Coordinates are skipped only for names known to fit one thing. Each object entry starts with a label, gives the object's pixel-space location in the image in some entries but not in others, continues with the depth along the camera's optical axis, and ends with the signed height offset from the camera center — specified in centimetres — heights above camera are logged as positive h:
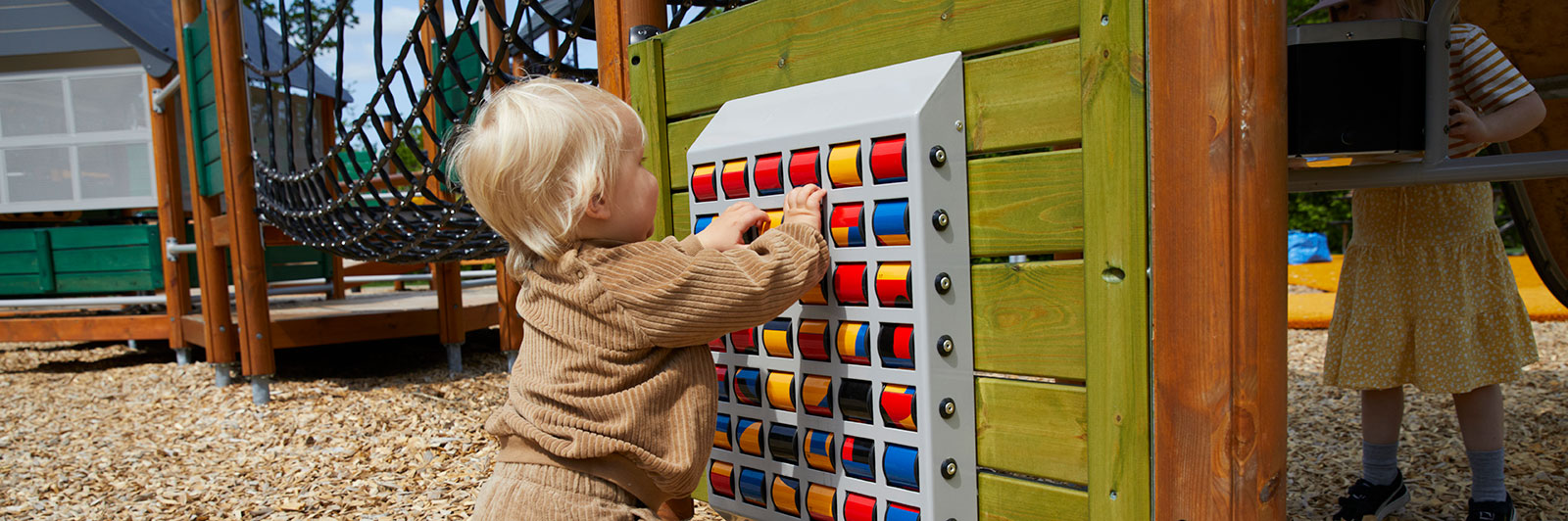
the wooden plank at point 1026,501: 127 -40
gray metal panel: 129 -5
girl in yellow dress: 207 -29
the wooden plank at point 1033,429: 126 -30
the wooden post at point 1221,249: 104 -6
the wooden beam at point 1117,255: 114 -6
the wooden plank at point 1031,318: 124 -15
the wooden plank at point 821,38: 128 +28
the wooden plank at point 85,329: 532 -43
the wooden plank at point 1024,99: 121 +15
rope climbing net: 278 +38
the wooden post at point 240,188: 406 +25
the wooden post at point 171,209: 517 +23
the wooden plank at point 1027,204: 122 +1
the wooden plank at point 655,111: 188 +23
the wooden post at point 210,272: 443 -12
